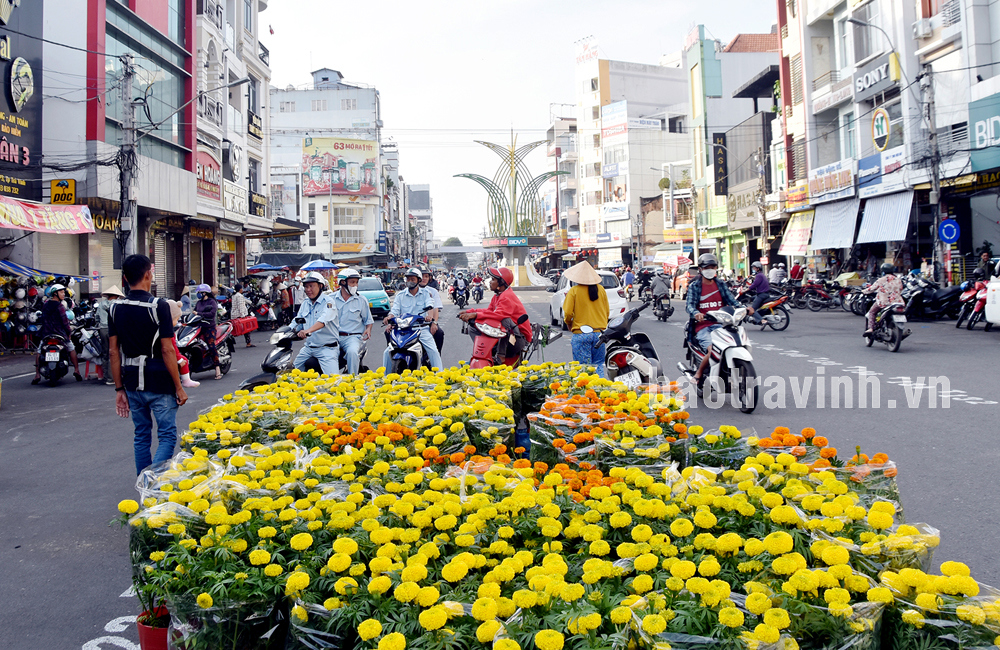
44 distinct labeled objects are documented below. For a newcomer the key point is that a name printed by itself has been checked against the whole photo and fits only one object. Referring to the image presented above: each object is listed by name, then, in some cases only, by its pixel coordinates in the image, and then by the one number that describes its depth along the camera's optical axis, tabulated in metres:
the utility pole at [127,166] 16.64
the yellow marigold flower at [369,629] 1.86
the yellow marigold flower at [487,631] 1.83
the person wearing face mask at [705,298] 8.42
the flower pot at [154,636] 2.53
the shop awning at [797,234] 29.84
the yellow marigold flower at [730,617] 1.80
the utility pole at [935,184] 19.59
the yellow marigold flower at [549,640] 1.75
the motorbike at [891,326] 12.10
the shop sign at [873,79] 24.12
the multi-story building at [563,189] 91.88
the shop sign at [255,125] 33.84
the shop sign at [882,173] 22.67
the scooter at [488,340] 7.22
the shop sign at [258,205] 32.89
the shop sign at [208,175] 25.77
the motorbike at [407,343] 8.48
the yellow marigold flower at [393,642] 1.80
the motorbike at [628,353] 7.54
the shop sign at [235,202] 28.78
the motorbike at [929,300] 17.44
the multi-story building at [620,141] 70.25
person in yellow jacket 7.71
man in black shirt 5.04
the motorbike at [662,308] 21.20
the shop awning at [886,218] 22.50
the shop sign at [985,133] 17.67
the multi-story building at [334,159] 73.50
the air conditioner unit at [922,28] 22.22
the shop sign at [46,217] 14.84
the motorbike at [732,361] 7.80
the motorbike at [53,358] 11.48
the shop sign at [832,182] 26.02
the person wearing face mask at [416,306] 8.58
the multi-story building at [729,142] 37.66
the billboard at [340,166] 72.94
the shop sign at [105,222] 19.85
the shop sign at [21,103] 16.50
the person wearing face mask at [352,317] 8.30
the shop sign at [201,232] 27.81
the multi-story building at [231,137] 27.64
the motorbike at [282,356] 8.06
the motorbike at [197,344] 11.05
